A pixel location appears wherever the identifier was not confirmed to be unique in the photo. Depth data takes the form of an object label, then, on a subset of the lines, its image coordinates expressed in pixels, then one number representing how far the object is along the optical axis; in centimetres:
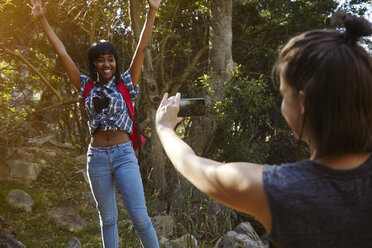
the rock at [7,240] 288
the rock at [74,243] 321
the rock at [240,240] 350
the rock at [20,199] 530
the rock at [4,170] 615
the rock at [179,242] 362
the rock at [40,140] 791
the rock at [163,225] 479
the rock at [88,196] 602
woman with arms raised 280
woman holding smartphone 90
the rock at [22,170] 620
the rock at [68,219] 494
